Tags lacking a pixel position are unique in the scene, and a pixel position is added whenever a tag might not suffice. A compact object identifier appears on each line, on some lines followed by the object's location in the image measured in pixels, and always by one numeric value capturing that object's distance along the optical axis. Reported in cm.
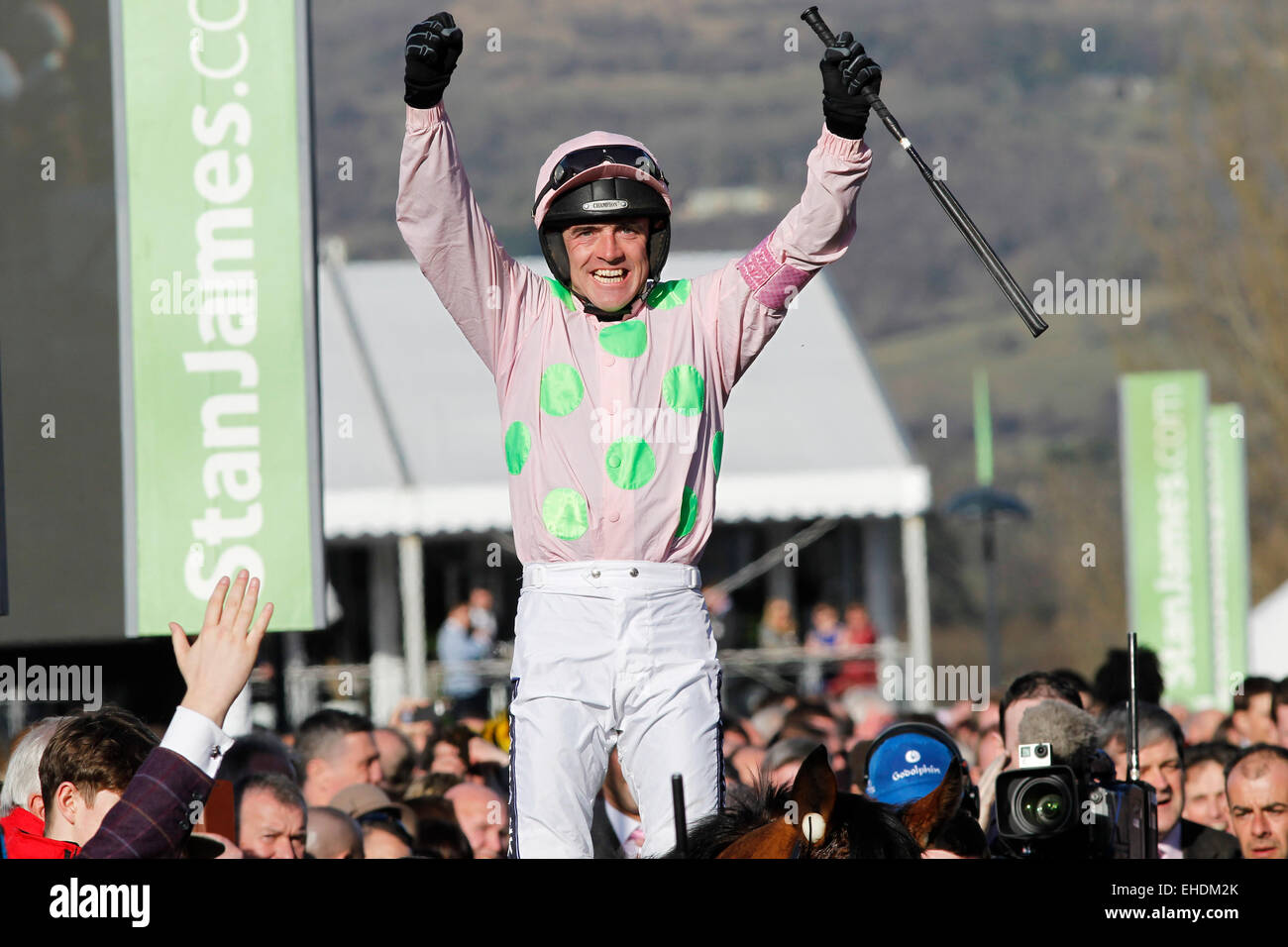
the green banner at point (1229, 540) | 1384
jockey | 339
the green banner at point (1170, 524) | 1288
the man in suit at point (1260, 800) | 467
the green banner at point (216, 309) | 577
